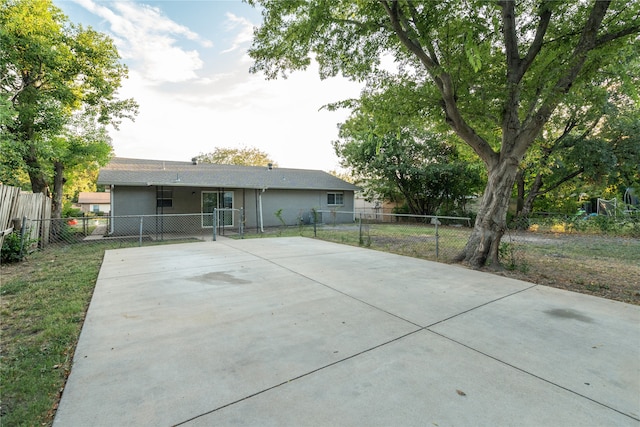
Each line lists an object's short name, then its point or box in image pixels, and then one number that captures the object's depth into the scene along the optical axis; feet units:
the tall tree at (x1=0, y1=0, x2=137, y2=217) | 32.12
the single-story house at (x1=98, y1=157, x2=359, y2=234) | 40.75
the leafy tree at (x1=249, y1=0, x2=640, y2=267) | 18.07
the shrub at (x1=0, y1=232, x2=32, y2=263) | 21.06
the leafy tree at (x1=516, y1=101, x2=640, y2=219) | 40.16
